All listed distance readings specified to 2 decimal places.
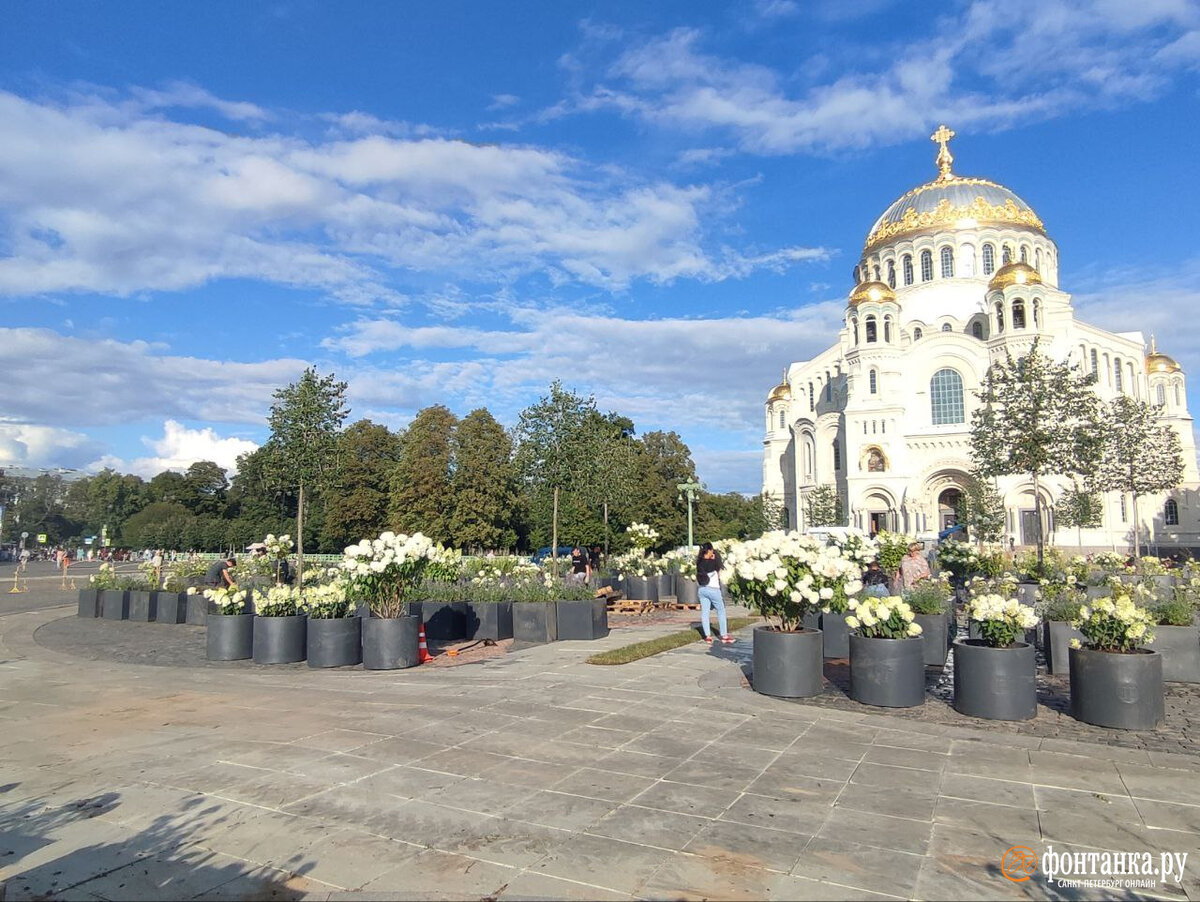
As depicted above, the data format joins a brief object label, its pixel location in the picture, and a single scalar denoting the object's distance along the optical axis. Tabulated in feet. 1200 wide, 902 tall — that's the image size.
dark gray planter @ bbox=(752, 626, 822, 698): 26.00
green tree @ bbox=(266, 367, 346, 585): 53.31
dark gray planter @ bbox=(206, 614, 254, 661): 35.32
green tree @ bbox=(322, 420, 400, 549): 168.14
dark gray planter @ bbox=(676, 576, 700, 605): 61.87
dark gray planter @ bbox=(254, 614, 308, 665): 34.17
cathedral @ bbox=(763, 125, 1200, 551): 182.39
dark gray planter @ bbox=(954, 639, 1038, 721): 22.59
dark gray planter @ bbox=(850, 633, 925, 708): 24.49
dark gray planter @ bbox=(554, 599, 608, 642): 40.83
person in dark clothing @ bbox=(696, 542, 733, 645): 38.34
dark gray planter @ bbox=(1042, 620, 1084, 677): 30.81
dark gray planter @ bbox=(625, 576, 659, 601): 63.46
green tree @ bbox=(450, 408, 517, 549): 147.02
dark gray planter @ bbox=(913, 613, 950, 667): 32.30
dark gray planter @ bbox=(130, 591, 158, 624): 52.19
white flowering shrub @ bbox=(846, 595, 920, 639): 24.26
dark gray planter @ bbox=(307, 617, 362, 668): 33.01
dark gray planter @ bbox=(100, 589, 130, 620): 53.36
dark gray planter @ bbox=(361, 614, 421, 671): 32.37
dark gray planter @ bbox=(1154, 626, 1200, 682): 28.81
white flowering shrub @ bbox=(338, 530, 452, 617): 32.63
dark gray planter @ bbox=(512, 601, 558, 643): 40.40
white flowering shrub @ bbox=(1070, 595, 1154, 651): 21.81
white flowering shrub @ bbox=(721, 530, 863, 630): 26.68
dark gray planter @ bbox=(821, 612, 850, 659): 35.17
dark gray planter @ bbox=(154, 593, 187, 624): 51.11
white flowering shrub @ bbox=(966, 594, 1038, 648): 23.31
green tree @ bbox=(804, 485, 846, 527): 188.44
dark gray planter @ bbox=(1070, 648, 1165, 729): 21.59
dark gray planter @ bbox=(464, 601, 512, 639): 41.34
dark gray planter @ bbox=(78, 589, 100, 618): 55.06
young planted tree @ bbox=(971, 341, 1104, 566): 64.49
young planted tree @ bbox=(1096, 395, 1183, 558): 98.02
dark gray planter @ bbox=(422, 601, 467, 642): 41.88
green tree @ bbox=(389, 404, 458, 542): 148.87
